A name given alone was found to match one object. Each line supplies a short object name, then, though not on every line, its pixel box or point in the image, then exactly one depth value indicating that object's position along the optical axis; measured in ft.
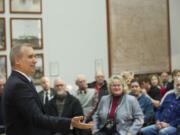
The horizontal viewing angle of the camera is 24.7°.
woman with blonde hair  16.92
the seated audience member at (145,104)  18.86
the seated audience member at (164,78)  27.59
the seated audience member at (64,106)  18.65
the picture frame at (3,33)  23.29
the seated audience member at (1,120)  16.57
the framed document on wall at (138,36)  27.27
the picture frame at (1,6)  23.36
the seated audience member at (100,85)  21.60
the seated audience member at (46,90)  21.55
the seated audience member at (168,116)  17.37
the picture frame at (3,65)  23.21
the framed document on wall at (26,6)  23.67
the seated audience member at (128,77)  22.47
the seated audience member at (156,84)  24.45
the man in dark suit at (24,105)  8.21
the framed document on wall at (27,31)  23.66
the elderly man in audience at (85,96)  21.01
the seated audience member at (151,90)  23.16
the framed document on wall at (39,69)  24.04
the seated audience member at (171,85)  22.94
